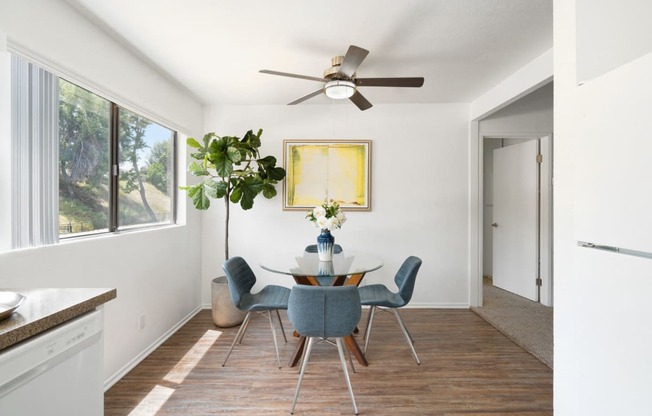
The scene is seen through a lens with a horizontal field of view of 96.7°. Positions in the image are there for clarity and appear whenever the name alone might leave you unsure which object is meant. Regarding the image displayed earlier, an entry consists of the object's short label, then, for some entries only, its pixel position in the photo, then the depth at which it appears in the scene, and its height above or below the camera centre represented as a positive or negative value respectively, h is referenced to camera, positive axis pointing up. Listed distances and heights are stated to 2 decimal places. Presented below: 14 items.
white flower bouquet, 2.47 -0.08
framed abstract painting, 3.76 +0.45
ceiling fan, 2.22 +1.00
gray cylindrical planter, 3.17 -1.10
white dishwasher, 0.80 -0.52
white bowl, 0.91 -0.35
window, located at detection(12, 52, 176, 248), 1.61 +0.33
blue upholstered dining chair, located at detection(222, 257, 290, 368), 2.37 -0.78
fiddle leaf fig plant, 3.04 +0.38
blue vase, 2.54 -0.33
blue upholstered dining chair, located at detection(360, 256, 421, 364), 2.44 -0.79
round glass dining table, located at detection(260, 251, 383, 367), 2.22 -0.50
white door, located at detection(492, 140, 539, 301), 3.90 -0.17
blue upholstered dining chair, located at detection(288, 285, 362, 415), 1.80 -0.66
